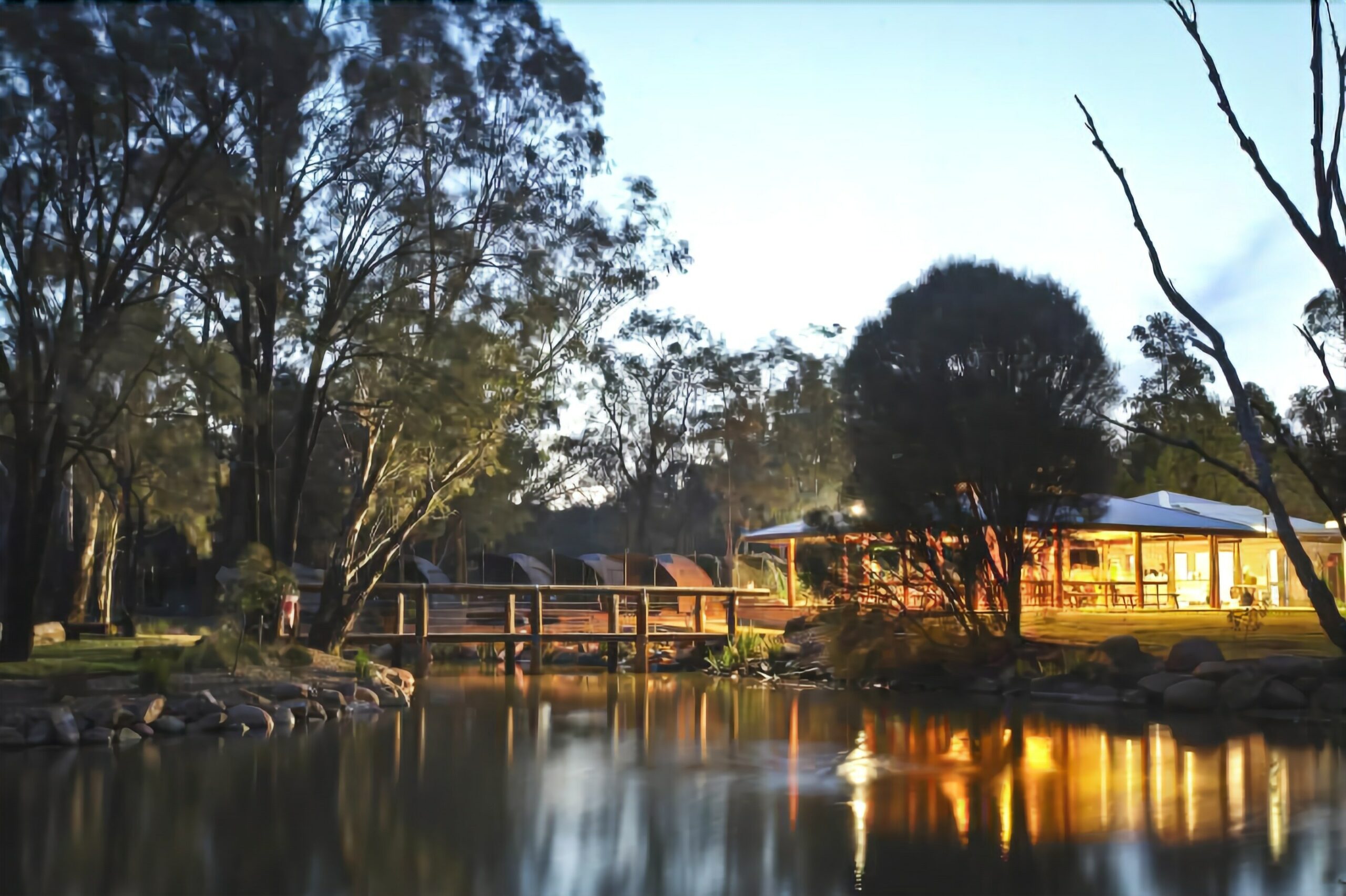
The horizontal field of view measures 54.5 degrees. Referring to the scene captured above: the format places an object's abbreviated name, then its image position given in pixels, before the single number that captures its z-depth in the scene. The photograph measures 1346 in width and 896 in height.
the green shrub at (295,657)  17.19
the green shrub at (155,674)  14.05
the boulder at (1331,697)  14.81
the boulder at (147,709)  13.48
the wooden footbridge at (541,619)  22.95
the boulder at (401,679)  18.51
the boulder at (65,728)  12.70
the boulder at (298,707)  15.16
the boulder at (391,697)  17.16
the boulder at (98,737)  12.88
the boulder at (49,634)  18.38
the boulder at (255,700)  14.79
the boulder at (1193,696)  15.88
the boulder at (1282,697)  15.16
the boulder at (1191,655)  16.86
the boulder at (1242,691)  15.53
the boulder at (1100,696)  17.09
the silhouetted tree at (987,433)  18.91
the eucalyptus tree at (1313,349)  8.52
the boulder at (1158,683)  16.59
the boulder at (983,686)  18.91
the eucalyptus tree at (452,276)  18.36
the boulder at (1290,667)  15.41
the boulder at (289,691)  15.38
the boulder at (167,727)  13.61
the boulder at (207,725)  13.86
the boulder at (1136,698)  16.72
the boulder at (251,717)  14.20
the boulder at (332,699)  15.93
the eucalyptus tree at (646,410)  41.62
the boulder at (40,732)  12.65
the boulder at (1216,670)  16.14
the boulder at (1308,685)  15.24
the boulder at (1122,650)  17.70
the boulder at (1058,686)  17.83
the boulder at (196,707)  13.99
